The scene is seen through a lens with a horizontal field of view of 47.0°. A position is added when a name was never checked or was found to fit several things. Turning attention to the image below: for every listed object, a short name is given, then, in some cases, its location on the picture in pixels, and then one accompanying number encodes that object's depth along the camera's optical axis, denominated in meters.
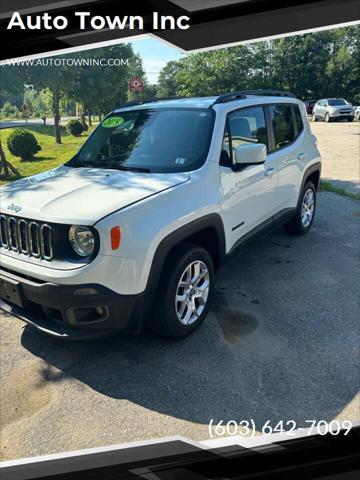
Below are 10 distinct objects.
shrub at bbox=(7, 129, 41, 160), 12.17
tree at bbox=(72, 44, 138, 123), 10.13
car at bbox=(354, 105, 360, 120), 29.25
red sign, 9.11
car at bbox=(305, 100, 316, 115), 33.54
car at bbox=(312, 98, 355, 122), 28.39
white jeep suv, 2.77
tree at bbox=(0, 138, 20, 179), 10.78
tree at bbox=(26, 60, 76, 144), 9.09
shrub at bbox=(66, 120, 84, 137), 15.94
